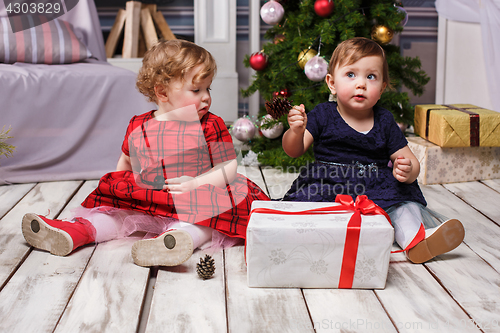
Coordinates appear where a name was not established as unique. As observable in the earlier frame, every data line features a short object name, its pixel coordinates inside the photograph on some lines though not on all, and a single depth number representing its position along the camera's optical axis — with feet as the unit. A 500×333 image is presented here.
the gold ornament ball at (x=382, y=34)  6.15
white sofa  5.97
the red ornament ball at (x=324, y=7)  6.06
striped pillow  6.51
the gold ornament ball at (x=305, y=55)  6.41
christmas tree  6.08
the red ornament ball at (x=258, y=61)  6.91
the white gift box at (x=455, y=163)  6.05
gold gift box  5.86
